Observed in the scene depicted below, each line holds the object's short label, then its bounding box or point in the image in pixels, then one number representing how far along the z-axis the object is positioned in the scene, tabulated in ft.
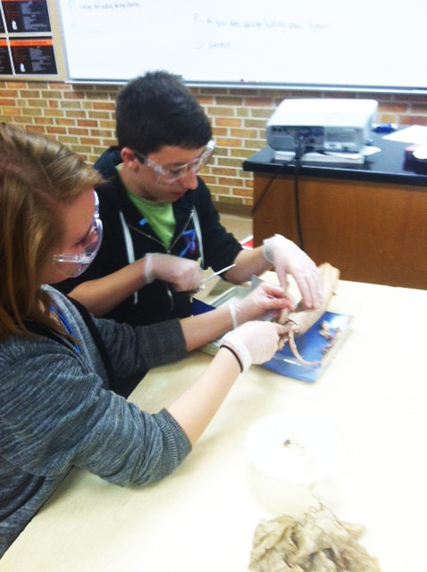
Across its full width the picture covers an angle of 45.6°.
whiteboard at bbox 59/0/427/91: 8.48
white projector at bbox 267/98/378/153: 5.71
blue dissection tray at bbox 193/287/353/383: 3.37
